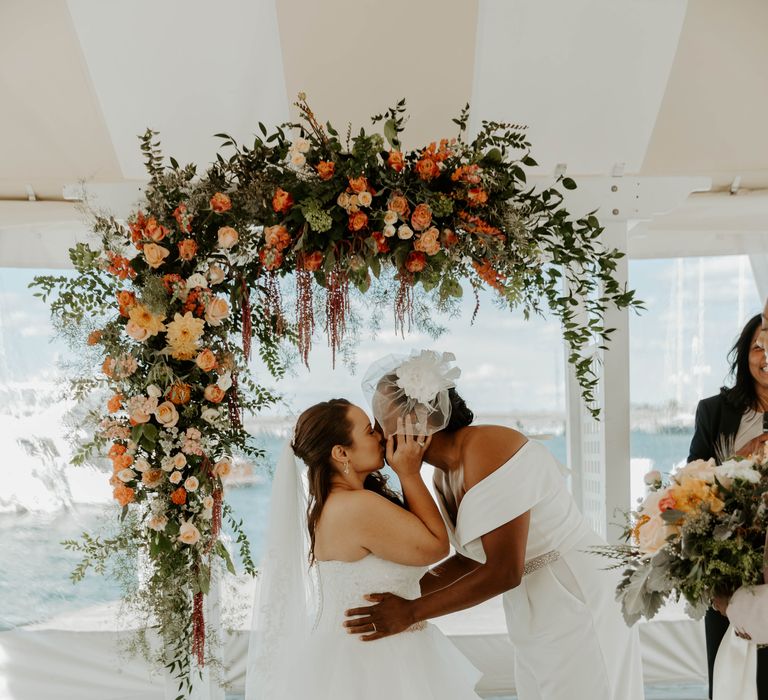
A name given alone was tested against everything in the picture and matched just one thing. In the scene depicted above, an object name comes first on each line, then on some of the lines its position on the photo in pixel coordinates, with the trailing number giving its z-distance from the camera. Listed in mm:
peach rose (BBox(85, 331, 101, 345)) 3006
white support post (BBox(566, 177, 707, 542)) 3441
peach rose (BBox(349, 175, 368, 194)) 2920
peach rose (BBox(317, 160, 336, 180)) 2959
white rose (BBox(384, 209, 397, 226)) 2926
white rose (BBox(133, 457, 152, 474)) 2953
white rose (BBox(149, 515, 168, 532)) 2967
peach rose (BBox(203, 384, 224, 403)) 3008
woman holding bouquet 3203
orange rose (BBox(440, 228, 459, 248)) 3018
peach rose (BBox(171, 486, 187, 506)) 2990
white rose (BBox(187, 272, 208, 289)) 2982
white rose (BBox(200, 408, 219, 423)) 3004
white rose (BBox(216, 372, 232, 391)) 3031
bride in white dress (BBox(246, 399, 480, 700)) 2748
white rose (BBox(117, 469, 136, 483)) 2941
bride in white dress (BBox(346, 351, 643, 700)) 2752
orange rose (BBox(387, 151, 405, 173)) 2977
